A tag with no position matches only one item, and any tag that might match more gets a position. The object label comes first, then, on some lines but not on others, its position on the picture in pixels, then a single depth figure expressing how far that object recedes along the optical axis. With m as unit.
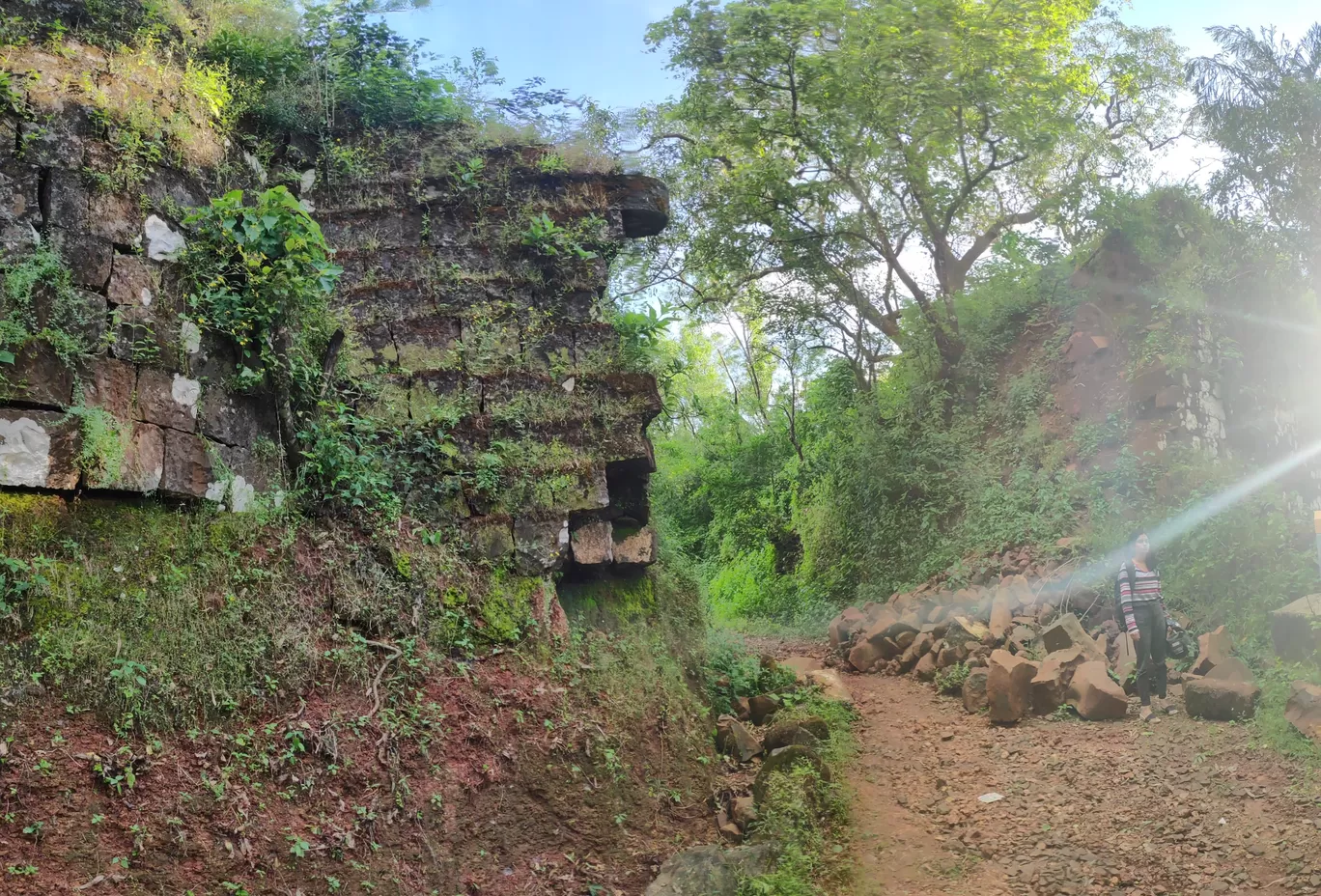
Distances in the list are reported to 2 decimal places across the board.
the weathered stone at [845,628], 10.40
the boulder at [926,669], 8.83
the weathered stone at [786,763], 5.94
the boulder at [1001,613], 8.83
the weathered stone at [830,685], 8.09
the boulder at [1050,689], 7.47
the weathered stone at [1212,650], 7.62
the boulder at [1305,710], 6.23
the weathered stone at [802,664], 9.40
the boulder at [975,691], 7.82
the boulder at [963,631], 8.77
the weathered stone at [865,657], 9.53
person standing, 7.36
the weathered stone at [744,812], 5.69
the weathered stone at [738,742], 6.62
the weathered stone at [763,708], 7.41
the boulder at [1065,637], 8.15
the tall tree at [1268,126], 13.32
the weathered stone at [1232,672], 7.19
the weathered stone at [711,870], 4.96
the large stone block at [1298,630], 7.47
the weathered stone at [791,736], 6.56
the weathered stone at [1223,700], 6.84
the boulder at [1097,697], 7.16
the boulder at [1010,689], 7.41
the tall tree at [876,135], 11.66
